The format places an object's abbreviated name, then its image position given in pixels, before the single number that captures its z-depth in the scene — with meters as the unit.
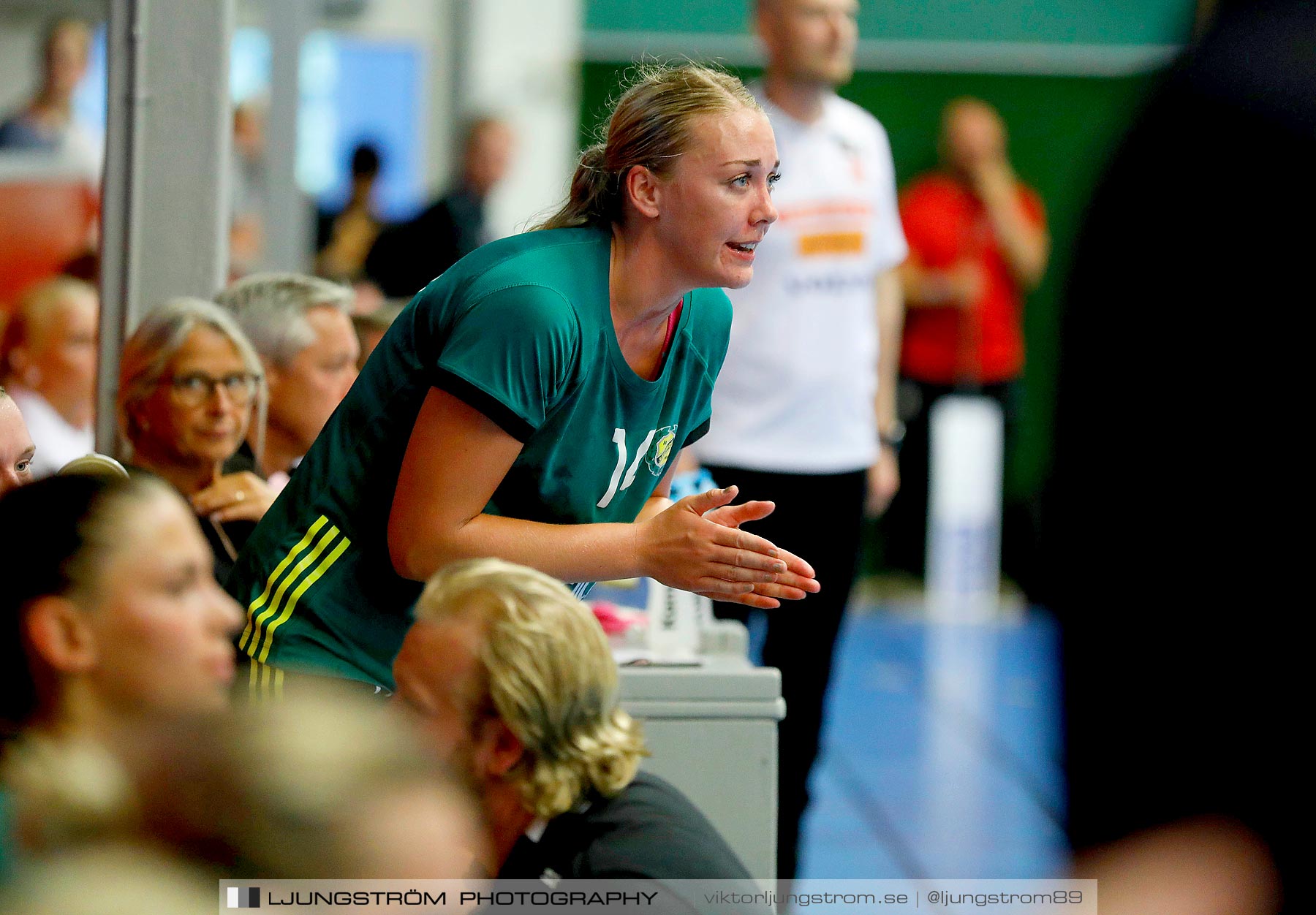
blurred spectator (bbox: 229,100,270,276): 14.34
